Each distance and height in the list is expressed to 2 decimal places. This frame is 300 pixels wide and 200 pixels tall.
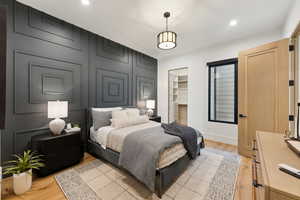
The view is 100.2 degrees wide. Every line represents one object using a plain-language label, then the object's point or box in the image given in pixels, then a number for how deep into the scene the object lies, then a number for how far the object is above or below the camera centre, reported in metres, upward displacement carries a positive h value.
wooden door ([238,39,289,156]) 2.18 +0.17
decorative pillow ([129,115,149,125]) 2.75 -0.47
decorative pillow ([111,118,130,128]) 2.53 -0.47
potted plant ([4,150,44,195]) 1.60 -0.99
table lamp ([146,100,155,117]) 4.27 -0.15
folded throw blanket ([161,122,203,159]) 2.04 -0.60
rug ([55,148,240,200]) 1.61 -1.23
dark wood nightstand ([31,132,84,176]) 1.93 -0.83
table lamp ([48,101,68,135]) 2.09 -0.25
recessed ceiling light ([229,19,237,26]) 2.53 +1.62
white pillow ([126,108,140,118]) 2.93 -0.32
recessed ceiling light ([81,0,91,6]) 2.08 +1.63
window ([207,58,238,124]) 3.46 +0.28
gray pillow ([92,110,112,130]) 2.65 -0.42
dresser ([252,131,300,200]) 0.66 -0.47
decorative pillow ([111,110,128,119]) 2.69 -0.32
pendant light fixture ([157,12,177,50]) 2.24 +1.12
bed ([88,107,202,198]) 1.61 -0.86
